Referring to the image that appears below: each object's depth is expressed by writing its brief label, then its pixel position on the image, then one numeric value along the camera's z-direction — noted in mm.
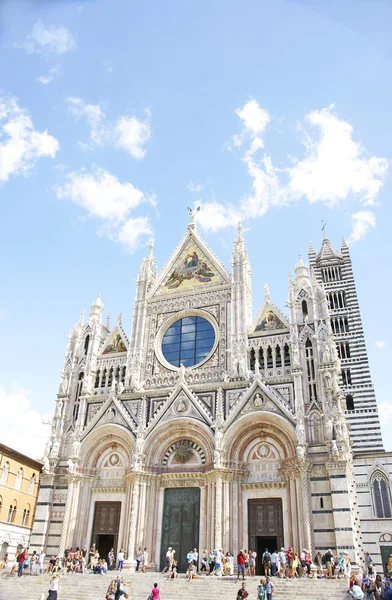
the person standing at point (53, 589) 15311
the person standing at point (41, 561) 24219
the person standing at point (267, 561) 20302
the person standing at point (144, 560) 23352
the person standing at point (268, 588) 15406
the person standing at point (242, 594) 14609
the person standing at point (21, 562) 22297
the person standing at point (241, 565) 19141
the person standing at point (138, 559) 23297
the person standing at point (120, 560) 23062
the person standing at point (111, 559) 24062
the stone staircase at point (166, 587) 17734
